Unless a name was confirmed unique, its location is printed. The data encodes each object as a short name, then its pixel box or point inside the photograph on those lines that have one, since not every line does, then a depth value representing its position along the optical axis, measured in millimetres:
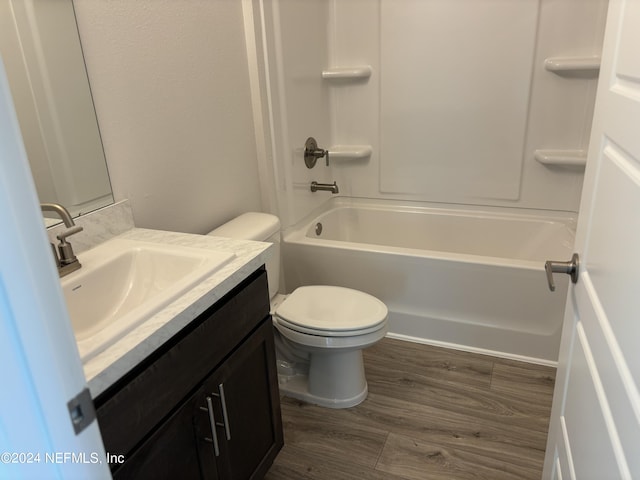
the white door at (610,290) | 731
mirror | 1295
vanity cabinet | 1006
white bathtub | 2246
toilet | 1887
